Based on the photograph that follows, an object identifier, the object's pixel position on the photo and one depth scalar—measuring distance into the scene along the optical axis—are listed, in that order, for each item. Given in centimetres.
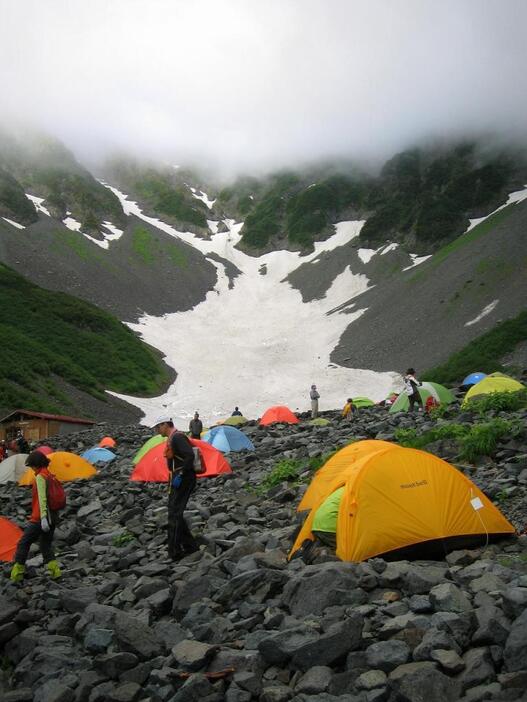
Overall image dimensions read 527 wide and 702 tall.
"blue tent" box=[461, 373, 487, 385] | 3619
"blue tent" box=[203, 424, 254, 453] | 2319
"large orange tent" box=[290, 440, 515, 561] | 808
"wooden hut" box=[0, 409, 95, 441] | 3922
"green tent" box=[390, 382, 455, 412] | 2683
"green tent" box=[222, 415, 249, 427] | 3659
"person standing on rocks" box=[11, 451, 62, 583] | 1002
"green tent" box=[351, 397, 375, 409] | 3581
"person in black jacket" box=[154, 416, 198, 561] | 978
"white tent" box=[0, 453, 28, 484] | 2298
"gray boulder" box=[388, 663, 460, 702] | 450
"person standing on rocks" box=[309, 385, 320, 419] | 3578
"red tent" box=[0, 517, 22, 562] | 1227
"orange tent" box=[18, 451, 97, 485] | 2166
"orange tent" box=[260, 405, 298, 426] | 3446
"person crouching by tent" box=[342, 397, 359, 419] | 2989
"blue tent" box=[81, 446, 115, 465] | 2664
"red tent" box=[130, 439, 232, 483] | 1834
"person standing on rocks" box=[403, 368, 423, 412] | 2422
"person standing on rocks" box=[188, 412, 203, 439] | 2615
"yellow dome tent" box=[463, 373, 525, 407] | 2536
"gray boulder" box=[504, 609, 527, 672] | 462
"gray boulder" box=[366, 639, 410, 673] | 503
